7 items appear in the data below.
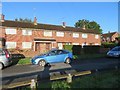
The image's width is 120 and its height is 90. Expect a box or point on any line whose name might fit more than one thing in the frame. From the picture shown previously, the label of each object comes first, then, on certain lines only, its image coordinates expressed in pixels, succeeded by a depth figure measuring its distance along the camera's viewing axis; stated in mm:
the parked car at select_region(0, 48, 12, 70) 7751
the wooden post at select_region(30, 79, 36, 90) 3040
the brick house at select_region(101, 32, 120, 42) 37307
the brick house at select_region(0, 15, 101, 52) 17424
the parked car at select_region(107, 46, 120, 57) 11932
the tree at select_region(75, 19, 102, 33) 45206
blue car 8638
